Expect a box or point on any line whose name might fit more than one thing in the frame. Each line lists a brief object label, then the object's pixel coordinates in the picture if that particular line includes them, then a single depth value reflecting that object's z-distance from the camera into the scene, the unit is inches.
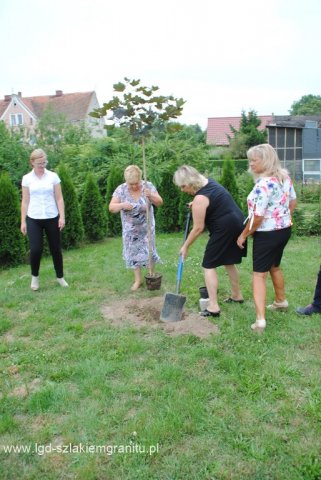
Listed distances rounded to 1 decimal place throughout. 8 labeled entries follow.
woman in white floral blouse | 135.3
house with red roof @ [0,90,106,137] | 1450.5
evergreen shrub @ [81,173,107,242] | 329.1
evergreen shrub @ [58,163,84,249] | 299.6
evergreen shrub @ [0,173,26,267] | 262.8
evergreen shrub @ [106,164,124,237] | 353.1
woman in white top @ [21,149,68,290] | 191.3
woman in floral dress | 182.9
